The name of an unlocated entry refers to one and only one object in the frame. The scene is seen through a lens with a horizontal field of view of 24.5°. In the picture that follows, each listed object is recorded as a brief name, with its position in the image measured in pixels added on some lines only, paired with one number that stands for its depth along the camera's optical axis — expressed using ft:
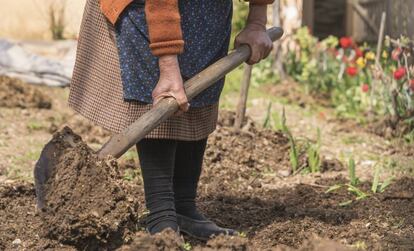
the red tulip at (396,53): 19.26
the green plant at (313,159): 16.98
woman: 10.77
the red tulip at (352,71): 22.02
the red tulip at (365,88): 21.56
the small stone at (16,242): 11.32
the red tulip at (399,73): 19.39
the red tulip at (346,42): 22.61
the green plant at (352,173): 15.31
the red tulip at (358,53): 22.50
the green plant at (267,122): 18.59
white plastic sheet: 24.82
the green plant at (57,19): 28.17
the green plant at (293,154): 16.88
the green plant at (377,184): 14.66
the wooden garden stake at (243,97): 18.10
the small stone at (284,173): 17.10
